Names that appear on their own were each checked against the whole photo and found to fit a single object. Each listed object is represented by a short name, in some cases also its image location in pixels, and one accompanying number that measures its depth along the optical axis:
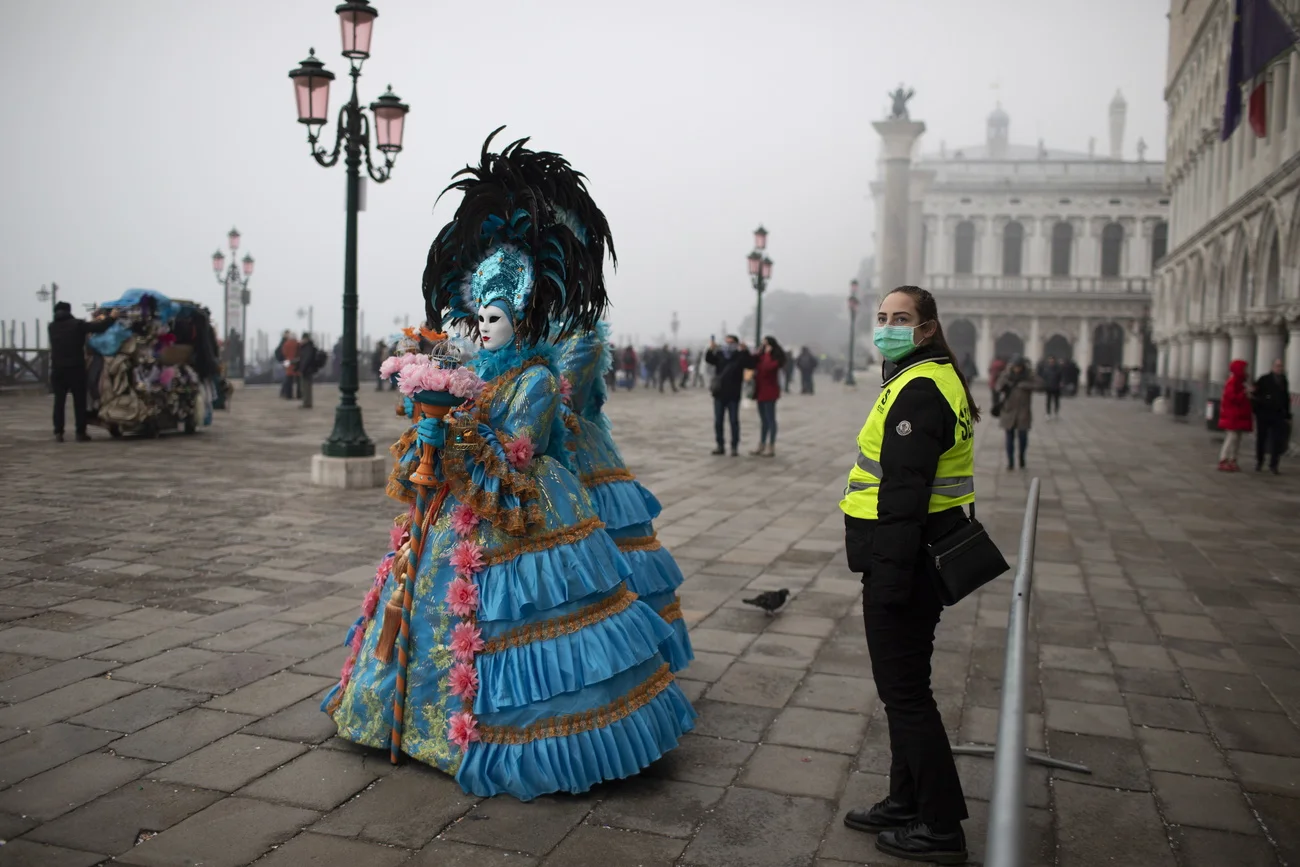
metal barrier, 1.41
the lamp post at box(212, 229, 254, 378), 30.88
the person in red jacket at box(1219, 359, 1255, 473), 13.70
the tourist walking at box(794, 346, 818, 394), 36.28
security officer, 2.92
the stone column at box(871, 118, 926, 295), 34.44
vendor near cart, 12.93
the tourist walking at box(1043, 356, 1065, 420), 24.88
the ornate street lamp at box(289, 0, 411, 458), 10.26
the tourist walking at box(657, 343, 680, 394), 34.94
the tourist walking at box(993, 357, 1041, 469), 13.01
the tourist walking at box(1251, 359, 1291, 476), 13.67
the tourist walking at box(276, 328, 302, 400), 23.67
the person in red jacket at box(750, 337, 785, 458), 13.99
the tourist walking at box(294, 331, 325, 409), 20.80
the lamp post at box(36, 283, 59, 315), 30.22
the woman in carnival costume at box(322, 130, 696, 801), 3.39
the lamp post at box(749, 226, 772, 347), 28.30
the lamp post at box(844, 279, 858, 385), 42.78
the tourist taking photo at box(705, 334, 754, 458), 13.41
